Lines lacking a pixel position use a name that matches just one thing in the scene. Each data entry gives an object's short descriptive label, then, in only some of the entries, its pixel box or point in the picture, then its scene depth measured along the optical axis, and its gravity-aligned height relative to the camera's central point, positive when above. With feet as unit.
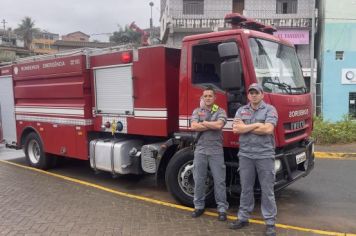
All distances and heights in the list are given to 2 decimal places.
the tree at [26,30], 221.78 +29.45
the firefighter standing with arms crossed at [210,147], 17.52 -2.96
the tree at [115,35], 195.31 +23.43
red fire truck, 17.92 -1.00
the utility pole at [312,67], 45.55 +1.41
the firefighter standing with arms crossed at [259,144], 15.80 -2.58
